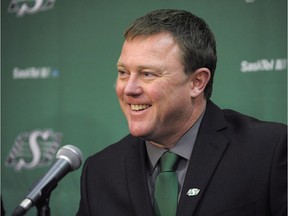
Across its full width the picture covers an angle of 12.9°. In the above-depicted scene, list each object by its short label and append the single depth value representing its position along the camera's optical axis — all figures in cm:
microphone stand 196
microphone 195
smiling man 216
